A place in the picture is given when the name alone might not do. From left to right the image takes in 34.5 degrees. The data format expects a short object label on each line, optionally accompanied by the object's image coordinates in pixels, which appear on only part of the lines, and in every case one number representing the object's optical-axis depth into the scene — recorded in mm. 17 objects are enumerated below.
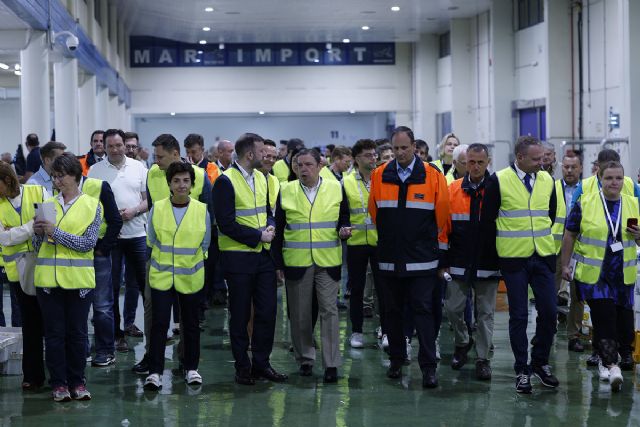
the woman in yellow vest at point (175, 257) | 6844
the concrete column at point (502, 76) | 23656
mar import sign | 30734
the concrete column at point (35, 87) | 13016
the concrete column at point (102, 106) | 21734
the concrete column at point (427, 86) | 30241
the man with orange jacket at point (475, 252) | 7133
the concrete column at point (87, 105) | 19000
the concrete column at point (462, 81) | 26953
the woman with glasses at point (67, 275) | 6465
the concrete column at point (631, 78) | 15828
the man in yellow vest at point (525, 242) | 6828
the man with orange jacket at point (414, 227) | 6961
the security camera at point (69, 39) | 13477
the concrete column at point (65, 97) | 15711
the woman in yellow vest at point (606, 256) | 6992
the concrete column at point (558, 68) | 19797
